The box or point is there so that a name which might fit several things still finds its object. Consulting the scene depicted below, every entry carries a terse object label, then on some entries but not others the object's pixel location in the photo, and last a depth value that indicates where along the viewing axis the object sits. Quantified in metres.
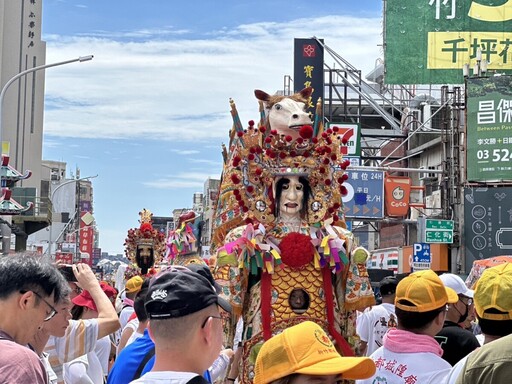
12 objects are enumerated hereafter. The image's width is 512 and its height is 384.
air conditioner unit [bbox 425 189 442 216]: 29.78
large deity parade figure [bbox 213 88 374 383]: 7.04
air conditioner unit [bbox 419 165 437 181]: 30.56
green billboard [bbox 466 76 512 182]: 24.98
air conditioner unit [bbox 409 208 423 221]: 32.25
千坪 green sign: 30.22
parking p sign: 21.76
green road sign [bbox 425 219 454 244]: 26.16
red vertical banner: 66.81
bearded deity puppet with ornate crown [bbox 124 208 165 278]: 16.80
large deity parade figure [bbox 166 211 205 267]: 13.54
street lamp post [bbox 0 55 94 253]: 19.56
